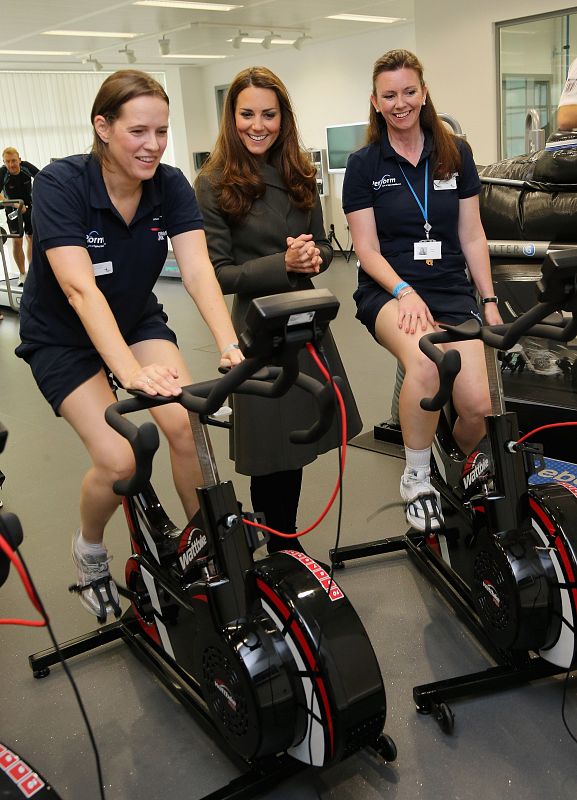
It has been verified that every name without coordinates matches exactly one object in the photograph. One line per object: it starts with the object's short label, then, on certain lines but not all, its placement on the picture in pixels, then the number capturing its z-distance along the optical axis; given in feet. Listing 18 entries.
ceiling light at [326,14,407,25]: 37.11
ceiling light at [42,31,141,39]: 37.10
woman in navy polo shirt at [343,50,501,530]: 8.30
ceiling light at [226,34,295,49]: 41.52
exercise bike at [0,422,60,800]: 4.42
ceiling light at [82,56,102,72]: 45.52
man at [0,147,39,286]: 34.94
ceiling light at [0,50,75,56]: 42.19
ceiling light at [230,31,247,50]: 39.01
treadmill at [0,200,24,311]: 27.91
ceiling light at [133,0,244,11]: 31.63
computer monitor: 40.42
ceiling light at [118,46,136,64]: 42.51
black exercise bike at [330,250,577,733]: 6.38
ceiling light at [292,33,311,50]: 41.39
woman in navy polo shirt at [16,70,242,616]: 6.40
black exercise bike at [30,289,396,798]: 5.44
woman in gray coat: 7.81
